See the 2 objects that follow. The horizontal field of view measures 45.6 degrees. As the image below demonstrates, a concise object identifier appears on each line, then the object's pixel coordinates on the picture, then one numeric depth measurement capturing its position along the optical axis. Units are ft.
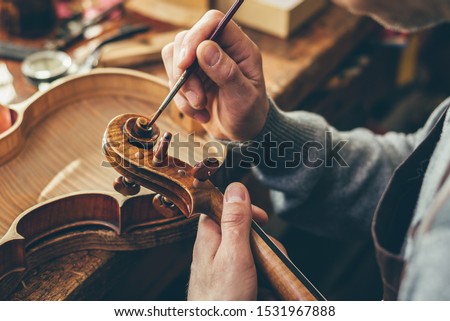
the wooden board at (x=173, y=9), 5.84
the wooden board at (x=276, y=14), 5.59
